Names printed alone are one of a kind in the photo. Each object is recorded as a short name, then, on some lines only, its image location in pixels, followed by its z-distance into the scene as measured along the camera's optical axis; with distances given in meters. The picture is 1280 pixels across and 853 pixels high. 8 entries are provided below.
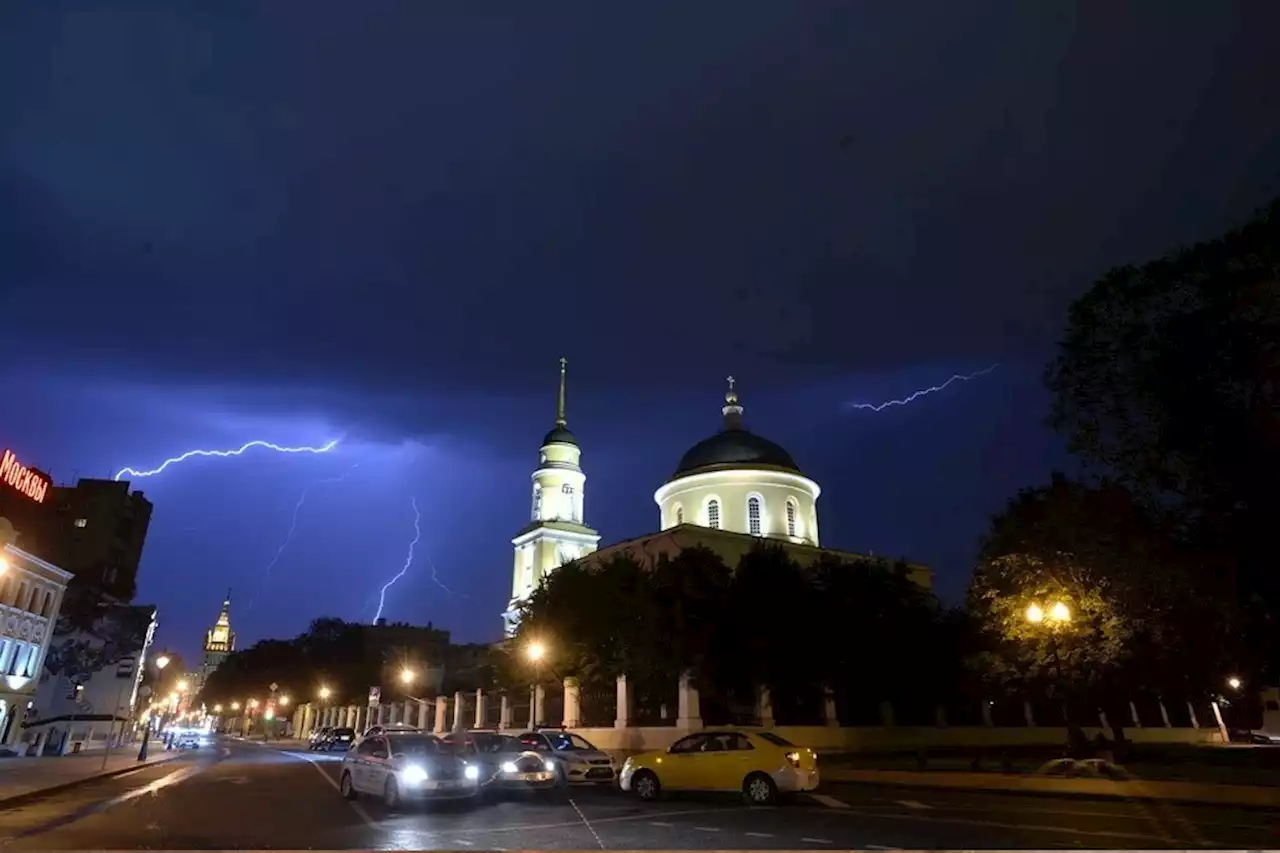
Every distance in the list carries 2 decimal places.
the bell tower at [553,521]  61.88
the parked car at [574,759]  21.80
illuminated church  50.09
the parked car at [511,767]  19.41
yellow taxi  16.64
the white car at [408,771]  16.25
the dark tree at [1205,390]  16.98
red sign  35.91
